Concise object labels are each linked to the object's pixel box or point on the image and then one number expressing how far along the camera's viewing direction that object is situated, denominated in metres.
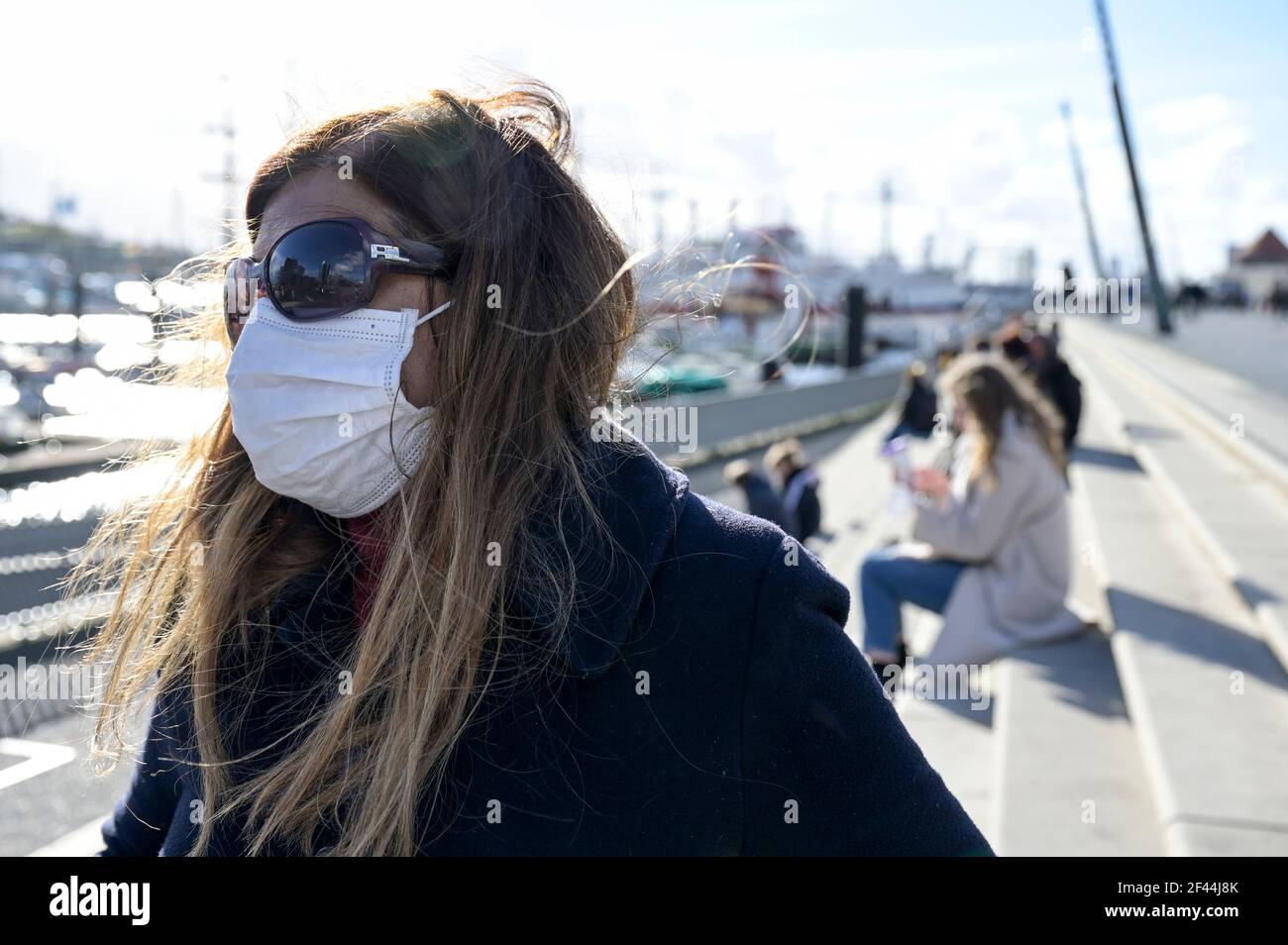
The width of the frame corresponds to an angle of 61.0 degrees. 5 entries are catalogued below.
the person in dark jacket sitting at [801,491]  8.40
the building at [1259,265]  64.31
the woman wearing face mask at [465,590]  1.39
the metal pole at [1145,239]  25.47
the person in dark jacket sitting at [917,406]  10.99
